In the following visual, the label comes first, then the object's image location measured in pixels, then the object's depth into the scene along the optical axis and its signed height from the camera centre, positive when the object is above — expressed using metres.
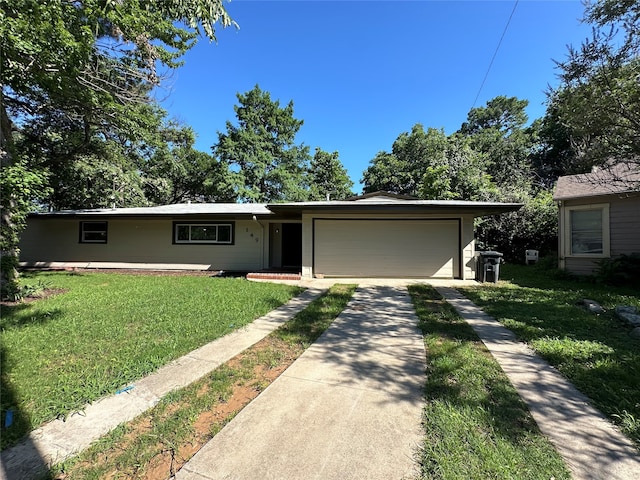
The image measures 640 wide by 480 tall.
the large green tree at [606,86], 5.30 +3.11
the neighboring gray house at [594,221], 8.41 +0.81
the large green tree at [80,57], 5.24 +4.15
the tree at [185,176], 19.27 +5.09
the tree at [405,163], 22.94 +7.02
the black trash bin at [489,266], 8.73 -0.64
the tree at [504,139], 20.38 +8.88
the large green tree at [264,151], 24.52 +8.21
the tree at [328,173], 30.62 +7.62
